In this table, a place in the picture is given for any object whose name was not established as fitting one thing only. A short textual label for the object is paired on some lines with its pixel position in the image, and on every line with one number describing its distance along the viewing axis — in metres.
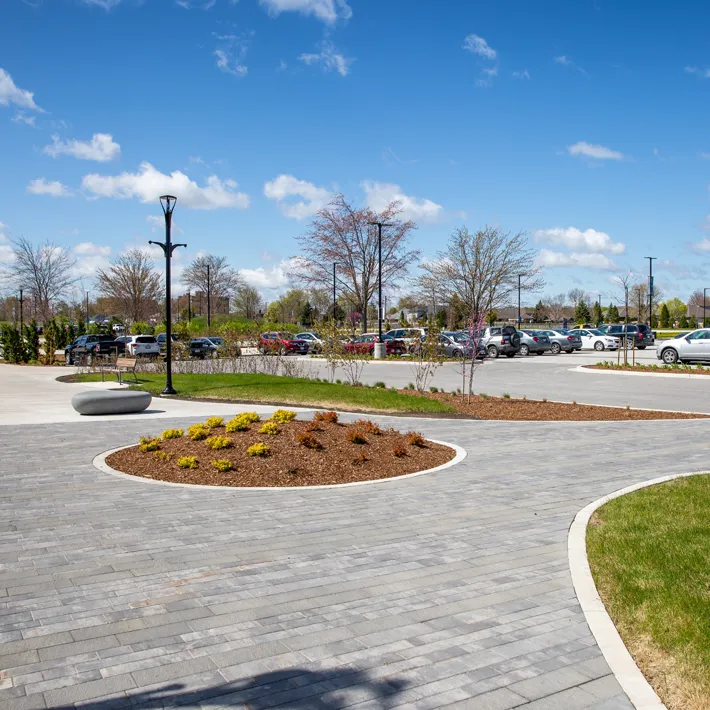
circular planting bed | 8.44
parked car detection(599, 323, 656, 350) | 44.47
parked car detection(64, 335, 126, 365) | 33.14
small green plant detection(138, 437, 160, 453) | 9.53
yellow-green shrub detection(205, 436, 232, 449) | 9.09
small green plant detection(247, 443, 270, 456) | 8.86
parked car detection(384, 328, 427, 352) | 38.00
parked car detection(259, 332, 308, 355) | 38.81
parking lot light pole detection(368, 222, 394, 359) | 37.56
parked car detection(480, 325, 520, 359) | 37.59
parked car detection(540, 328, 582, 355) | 42.72
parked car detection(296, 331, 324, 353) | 44.34
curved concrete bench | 14.12
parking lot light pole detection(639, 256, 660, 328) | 53.83
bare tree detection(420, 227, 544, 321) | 51.41
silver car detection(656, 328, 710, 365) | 29.03
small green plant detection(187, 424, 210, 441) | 9.70
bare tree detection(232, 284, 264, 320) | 82.06
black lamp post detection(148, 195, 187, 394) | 18.36
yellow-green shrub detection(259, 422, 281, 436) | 9.73
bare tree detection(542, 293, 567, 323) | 114.28
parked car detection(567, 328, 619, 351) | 45.41
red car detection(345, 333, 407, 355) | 38.91
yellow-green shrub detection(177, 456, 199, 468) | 8.66
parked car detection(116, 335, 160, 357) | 37.16
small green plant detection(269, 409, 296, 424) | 10.46
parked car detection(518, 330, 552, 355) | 40.62
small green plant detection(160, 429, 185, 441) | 10.07
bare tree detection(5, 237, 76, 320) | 57.12
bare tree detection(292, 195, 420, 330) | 50.78
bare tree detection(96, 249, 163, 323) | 65.38
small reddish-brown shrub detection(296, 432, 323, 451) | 9.23
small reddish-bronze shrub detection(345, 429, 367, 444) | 9.63
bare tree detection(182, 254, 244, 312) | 79.88
